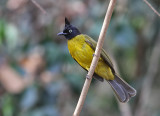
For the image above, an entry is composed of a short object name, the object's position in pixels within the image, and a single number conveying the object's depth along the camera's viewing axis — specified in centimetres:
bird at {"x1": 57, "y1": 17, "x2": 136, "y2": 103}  564
